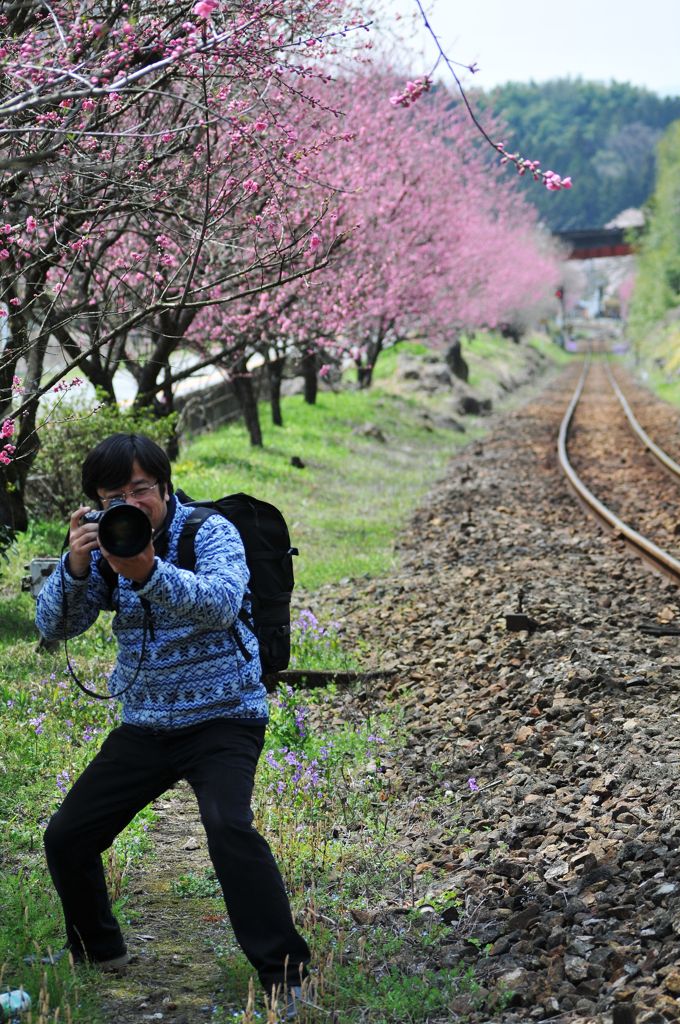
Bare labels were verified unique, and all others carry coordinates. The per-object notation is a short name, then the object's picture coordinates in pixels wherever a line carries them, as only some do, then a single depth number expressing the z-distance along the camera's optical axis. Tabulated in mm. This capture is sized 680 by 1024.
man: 7145
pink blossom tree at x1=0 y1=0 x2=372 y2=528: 11875
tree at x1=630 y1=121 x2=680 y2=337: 133000
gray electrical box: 16625
